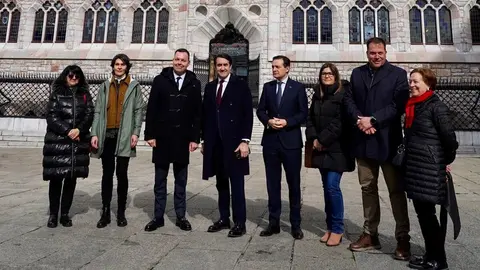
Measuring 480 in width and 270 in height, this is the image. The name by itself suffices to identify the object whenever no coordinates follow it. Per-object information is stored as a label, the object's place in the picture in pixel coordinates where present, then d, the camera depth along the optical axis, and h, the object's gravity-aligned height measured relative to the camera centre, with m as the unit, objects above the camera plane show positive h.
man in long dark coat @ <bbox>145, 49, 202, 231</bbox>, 3.36 +0.37
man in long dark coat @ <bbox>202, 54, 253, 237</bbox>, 3.27 +0.26
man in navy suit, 3.14 +0.25
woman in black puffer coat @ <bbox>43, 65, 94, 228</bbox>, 3.30 +0.21
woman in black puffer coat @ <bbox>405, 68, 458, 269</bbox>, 2.25 +0.05
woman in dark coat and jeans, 2.88 +0.16
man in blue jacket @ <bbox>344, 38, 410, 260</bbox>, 2.63 +0.26
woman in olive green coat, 3.37 +0.34
